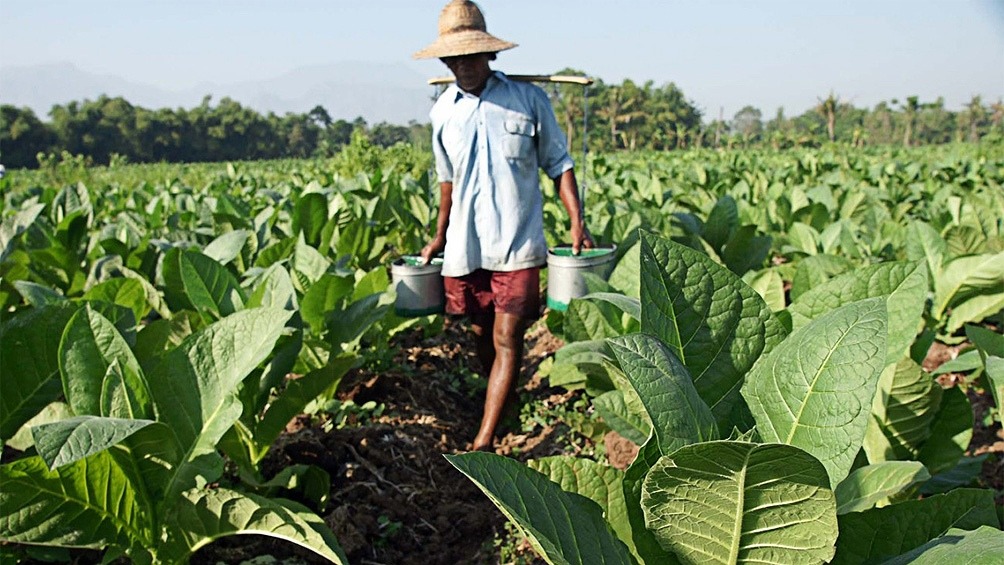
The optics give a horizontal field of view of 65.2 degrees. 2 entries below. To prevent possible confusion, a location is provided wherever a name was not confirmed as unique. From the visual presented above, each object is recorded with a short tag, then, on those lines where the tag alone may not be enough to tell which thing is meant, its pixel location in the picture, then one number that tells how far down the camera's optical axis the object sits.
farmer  3.78
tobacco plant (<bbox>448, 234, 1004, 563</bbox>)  1.07
